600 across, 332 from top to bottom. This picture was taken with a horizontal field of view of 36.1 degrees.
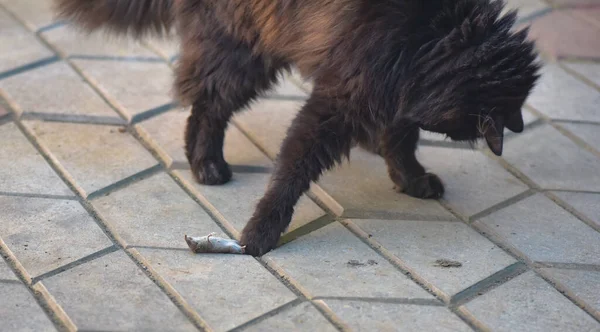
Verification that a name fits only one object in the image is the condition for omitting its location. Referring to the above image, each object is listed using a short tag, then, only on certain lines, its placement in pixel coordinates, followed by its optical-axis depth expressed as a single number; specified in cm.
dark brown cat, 265
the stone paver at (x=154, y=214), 281
